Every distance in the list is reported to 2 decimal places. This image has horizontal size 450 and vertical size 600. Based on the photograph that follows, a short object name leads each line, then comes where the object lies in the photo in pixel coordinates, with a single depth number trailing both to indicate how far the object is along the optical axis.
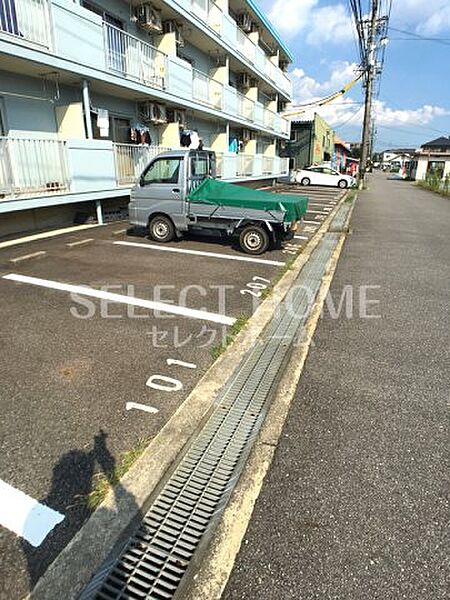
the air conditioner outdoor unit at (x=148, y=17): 10.91
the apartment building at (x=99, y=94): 7.29
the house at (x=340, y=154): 45.81
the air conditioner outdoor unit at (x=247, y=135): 20.73
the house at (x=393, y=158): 101.03
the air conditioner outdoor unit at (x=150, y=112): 11.75
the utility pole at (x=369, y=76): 22.70
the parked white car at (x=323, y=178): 28.28
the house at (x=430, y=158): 46.44
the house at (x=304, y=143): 32.56
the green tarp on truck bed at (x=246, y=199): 6.91
